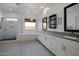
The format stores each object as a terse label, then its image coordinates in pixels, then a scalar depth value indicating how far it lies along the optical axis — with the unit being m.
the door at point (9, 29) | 4.46
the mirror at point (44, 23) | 3.55
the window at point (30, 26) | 5.05
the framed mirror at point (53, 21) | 2.58
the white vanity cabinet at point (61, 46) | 1.18
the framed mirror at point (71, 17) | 1.58
